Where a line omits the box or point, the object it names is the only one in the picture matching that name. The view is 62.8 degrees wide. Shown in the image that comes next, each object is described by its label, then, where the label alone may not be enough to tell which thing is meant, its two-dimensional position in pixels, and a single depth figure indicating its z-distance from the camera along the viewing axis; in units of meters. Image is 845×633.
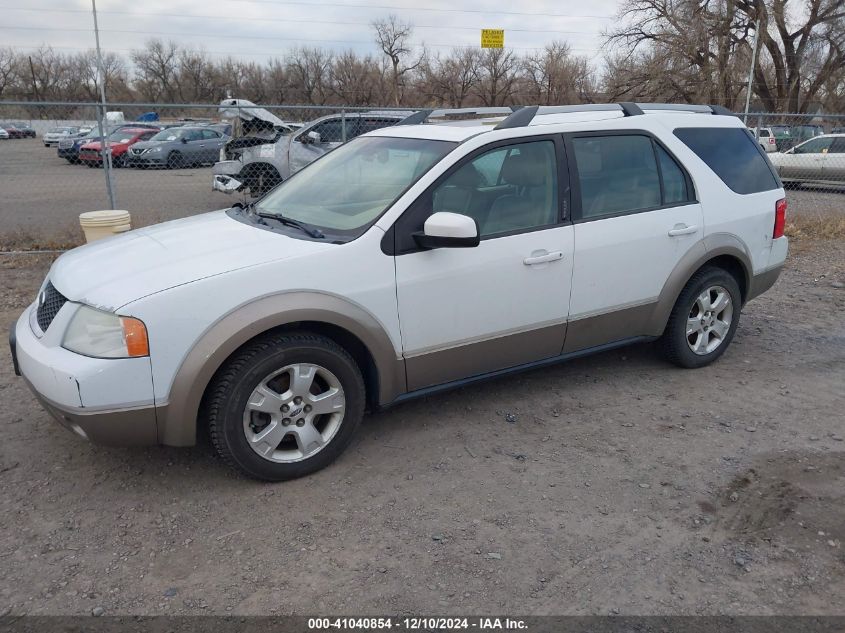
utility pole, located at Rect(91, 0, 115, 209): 8.20
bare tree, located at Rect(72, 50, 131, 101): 70.12
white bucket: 7.27
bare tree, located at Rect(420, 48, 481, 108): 48.75
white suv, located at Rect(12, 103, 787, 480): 3.13
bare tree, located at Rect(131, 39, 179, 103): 73.31
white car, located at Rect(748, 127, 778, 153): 19.30
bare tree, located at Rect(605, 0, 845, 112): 34.28
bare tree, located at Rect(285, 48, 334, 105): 53.34
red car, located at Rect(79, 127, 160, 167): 19.39
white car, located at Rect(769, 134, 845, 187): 16.39
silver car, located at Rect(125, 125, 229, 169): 20.20
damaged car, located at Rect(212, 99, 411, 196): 12.02
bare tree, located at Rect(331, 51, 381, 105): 49.94
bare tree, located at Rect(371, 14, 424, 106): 49.62
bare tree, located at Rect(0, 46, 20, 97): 69.25
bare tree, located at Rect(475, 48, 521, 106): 47.44
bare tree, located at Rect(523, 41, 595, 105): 43.97
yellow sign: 16.72
